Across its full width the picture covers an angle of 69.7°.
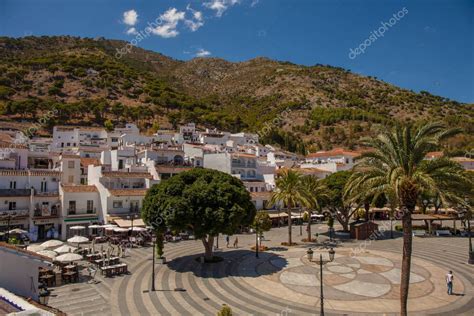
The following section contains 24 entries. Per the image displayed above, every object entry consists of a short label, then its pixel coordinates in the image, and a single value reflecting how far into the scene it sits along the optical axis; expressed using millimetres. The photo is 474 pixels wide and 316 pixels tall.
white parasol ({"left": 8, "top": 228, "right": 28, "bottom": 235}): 32438
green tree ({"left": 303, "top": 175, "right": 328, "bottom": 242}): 39841
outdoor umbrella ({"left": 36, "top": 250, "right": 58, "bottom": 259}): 25928
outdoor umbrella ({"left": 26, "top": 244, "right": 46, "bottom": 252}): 27422
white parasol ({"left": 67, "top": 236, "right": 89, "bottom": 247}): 30392
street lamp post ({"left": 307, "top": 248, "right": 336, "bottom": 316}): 17281
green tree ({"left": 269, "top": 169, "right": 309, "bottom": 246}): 38156
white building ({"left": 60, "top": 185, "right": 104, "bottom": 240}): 40562
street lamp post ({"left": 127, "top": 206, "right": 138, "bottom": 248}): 43288
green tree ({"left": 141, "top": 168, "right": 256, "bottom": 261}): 26898
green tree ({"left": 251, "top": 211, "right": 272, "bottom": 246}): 33156
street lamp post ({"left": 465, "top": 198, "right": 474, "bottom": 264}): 29625
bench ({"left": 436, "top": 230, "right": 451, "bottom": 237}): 45312
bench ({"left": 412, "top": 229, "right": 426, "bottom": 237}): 45300
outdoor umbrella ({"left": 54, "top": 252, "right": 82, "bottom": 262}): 24547
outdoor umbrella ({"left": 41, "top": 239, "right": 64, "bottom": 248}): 28209
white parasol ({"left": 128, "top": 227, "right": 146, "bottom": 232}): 36781
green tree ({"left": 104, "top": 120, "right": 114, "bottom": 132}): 107850
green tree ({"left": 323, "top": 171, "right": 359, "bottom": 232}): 43753
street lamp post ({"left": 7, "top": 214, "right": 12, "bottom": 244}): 32781
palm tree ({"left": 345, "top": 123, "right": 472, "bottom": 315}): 16266
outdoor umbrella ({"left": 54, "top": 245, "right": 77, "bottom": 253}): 26509
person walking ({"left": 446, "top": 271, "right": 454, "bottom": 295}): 21984
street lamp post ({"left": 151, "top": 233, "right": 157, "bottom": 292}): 22653
